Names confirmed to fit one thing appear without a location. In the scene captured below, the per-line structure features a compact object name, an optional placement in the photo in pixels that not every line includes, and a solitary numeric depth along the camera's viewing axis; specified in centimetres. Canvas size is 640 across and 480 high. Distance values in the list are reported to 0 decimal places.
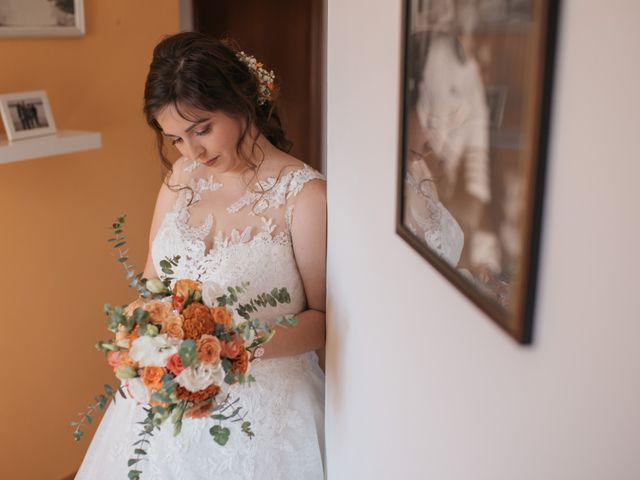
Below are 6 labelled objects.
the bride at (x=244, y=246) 174
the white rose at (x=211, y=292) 150
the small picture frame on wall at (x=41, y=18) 229
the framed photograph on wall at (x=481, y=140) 56
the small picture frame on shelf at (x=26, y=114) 224
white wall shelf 217
